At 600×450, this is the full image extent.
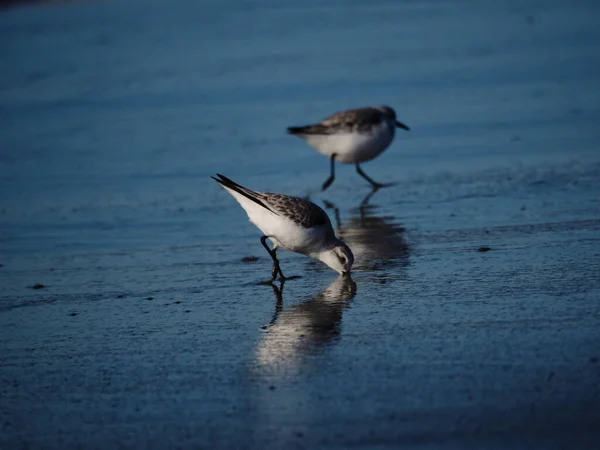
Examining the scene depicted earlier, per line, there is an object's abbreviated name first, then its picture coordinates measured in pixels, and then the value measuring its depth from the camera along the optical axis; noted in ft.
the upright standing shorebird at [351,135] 80.94
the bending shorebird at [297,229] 53.72
